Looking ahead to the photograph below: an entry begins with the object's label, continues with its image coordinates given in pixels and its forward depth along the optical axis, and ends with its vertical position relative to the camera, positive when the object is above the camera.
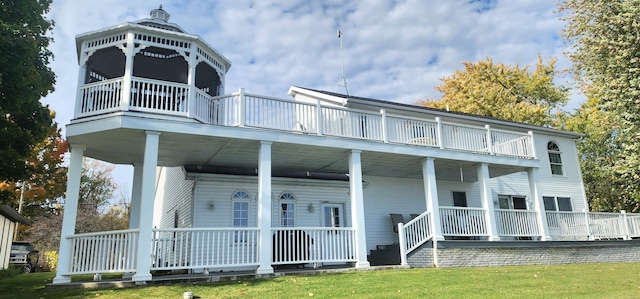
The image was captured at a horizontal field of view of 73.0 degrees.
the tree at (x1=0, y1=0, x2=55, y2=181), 11.14 +4.72
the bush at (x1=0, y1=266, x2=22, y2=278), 16.62 -0.48
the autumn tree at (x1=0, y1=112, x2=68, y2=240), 31.88 +6.01
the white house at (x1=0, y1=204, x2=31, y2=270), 22.61 +1.67
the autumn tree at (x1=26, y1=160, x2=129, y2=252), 33.88 +4.07
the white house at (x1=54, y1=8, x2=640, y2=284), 10.74 +2.82
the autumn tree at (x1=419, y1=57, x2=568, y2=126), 34.53 +12.61
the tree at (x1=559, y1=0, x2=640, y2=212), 15.92 +7.00
